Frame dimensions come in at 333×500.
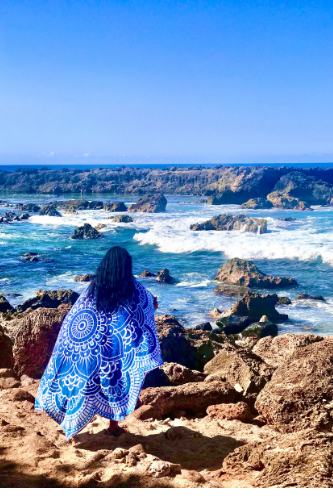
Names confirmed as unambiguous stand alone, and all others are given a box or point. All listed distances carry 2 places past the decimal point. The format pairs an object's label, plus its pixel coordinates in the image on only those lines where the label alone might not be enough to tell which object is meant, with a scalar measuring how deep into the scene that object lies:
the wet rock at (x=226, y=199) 44.41
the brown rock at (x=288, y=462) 2.96
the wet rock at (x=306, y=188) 45.89
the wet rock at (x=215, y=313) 11.92
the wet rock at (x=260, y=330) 9.72
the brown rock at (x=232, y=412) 4.84
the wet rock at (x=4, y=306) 11.26
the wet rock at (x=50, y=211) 36.31
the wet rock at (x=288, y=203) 40.28
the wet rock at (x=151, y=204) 38.03
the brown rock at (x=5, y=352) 6.36
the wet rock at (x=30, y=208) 39.12
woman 3.93
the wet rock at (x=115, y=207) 38.85
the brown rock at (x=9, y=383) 5.53
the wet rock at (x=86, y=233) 26.05
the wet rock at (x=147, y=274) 16.80
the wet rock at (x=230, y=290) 14.43
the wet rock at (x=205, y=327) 10.24
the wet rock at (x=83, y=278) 16.06
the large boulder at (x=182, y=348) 7.07
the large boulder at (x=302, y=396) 4.38
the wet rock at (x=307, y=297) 13.67
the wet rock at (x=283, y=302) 13.21
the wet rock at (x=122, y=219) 32.19
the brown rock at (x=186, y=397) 5.02
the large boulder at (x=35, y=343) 6.02
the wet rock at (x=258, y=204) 40.88
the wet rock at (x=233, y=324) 10.37
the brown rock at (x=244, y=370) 5.26
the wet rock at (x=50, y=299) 11.40
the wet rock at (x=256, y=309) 11.52
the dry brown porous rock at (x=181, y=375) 5.89
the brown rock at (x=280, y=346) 5.79
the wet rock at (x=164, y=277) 16.00
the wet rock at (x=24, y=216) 34.50
